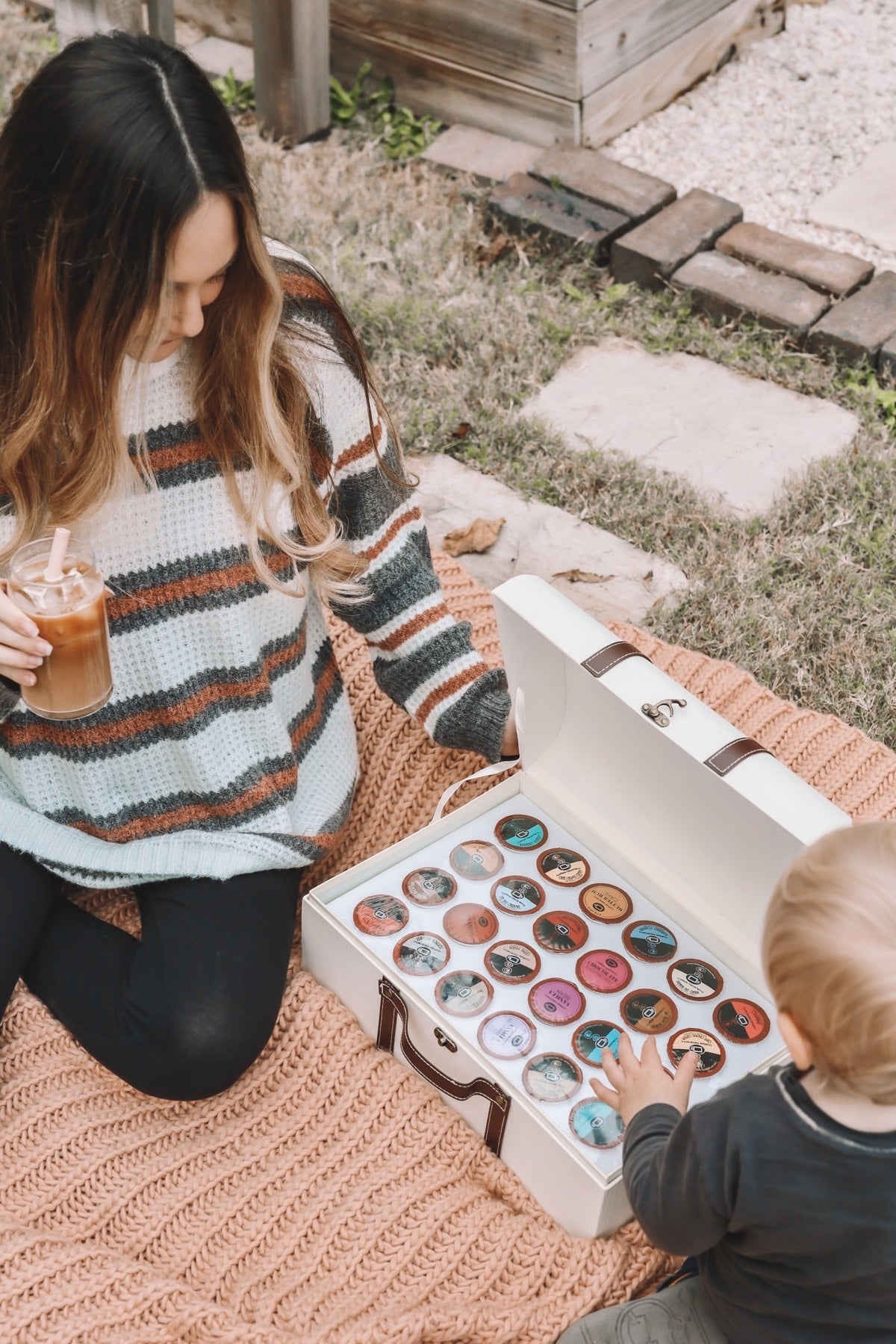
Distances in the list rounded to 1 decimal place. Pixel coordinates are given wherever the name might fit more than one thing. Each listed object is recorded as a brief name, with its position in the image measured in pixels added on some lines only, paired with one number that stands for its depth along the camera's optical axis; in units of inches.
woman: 48.0
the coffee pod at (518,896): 63.1
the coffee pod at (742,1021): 58.1
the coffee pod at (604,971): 60.2
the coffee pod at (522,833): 65.8
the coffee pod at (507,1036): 57.4
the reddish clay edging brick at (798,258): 115.9
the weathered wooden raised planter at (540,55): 123.9
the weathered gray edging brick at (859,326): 109.9
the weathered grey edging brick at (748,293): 113.0
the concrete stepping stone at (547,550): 92.7
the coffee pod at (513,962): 60.4
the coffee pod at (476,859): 64.3
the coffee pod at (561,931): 61.9
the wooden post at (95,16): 113.8
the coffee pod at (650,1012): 58.7
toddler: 39.5
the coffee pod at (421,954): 59.9
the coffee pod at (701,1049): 56.9
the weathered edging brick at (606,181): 122.6
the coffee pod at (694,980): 59.9
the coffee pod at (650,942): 61.5
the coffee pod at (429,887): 62.9
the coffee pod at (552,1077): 55.9
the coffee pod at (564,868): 64.6
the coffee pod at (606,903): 63.0
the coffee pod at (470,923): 61.7
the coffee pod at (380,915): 61.2
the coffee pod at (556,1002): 58.9
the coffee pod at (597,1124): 53.9
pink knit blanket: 52.6
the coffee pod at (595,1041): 57.5
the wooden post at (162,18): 116.4
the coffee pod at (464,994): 58.7
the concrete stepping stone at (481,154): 128.4
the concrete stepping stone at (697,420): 102.0
